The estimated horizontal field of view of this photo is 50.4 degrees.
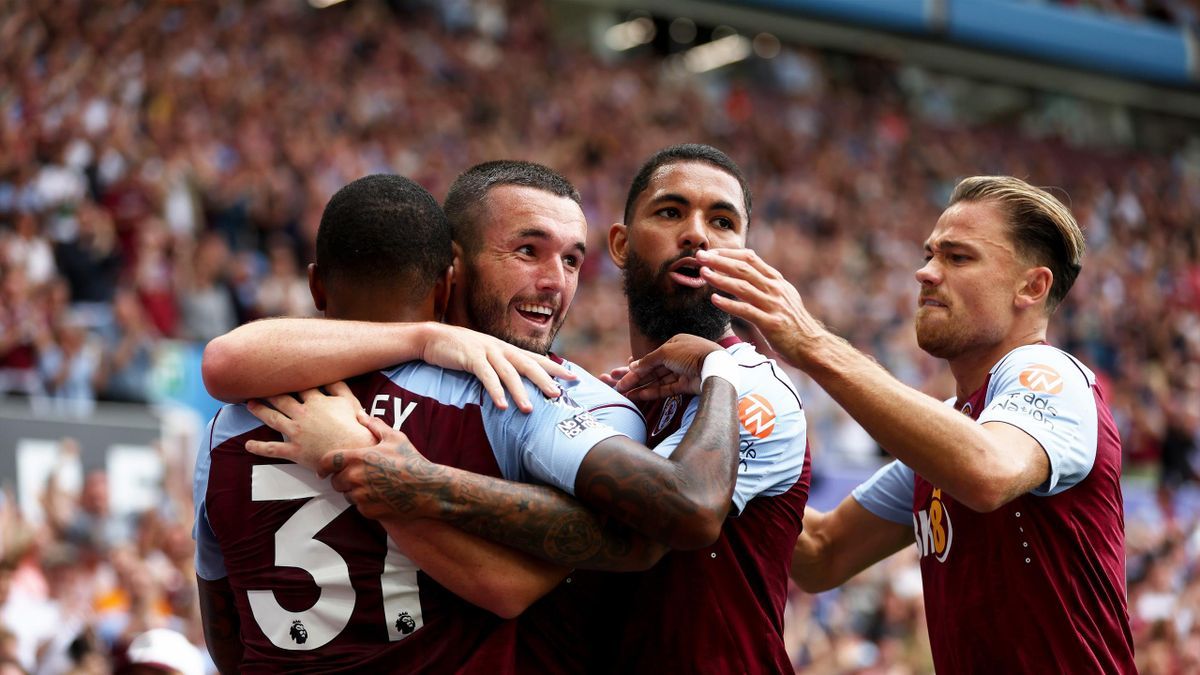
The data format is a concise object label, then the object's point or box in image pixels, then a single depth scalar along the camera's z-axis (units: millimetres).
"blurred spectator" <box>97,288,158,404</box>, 11484
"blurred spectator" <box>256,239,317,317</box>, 12945
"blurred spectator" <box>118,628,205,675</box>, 4652
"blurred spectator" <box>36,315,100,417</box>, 11281
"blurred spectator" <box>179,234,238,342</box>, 12633
